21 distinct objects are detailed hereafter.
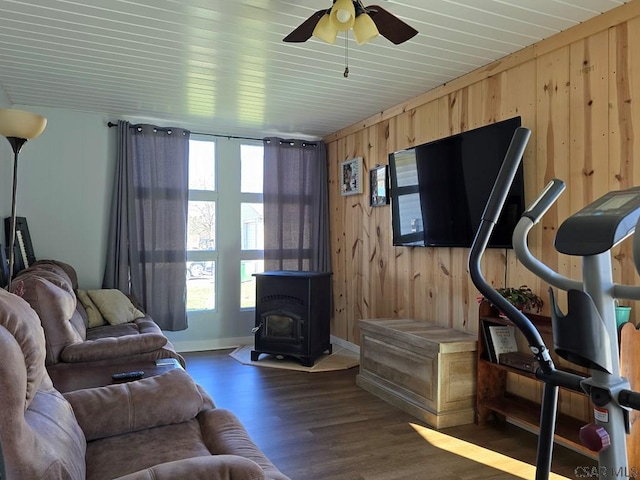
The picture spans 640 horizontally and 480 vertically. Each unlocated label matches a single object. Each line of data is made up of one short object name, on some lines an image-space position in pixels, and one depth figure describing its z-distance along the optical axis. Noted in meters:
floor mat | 4.42
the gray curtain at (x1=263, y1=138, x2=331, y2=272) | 5.40
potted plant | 2.85
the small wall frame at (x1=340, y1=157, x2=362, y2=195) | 4.96
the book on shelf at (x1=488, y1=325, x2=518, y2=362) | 3.03
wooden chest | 3.10
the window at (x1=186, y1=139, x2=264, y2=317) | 5.21
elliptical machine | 0.95
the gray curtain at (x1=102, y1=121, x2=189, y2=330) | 4.69
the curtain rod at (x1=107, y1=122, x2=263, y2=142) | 5.19
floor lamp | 2.65
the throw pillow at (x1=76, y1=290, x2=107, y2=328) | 3.97
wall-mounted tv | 3.06
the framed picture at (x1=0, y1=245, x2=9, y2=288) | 3.24
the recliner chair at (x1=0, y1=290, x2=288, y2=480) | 1.13
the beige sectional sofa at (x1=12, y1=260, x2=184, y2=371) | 2.57
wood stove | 4.50
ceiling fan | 2.09
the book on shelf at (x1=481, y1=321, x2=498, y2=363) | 3.05
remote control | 2.27
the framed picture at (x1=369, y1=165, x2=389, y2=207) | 4.51
